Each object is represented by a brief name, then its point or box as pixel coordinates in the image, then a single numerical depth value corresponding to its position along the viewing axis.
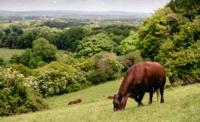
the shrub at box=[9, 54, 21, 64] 69.93
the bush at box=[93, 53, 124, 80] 40.88
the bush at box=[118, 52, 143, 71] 45.48
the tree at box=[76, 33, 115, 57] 49.38
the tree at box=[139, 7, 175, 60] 37.48
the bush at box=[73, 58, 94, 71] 40.67
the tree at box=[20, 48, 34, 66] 70.00
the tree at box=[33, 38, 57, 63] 69.25
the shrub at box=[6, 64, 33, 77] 33.90
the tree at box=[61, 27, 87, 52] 108.65
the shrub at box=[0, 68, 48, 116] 15.19
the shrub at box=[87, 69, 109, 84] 39.66
